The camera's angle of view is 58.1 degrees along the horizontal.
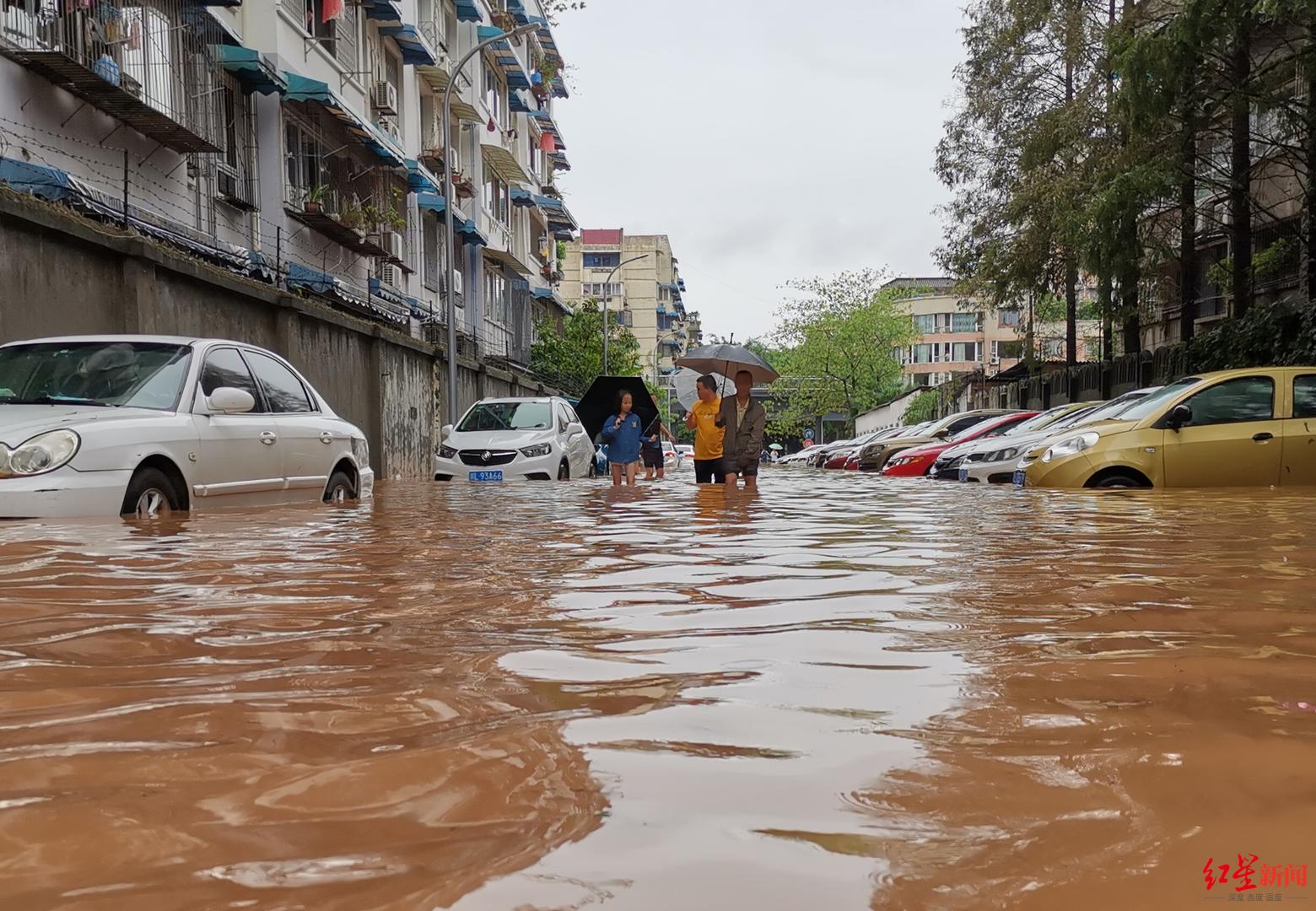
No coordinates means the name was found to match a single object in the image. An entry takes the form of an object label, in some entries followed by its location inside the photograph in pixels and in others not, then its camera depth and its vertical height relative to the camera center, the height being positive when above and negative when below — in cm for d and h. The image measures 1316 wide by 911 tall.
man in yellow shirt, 1320 +7
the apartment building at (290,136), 1484 +531
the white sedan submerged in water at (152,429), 667 +11
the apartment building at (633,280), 9769 +1340
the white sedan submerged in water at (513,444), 1631 -5
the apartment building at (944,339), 9050 +726
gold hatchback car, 1113 -9
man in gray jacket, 1288 +5
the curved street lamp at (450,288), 2295 +297
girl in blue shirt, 1470 -2
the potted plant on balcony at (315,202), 2178 +450
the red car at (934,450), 2000 -27
